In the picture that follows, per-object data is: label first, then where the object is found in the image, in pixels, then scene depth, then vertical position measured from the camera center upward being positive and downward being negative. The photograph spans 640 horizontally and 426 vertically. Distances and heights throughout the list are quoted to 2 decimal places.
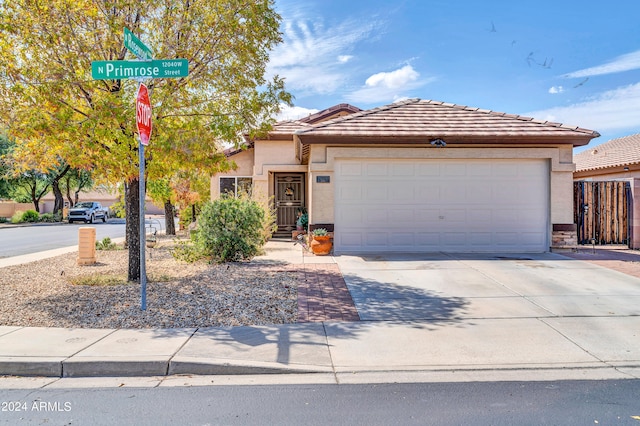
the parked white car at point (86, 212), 35.78 -0.08
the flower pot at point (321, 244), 11.79 -0.86
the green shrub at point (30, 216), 36.47 -0.44
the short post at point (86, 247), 11.30 -0.92
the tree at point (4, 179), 33.37 +2.56
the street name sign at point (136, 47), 6.07 +2.34
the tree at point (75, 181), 39.91 +2.82
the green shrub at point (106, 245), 14.96 -1.16
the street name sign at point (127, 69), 6.38 +2.06
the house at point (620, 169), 13.28 +1.75
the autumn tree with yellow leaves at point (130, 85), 7.61 +2.42
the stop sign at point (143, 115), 6.09 +1.36
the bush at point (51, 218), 37.42 -0.61
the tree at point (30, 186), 37.92 +2.33
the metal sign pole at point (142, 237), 6.41 -0.38
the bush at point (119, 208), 16.95 +0.13
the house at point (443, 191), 12.25 +0.60
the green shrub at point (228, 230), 10.80 -0.45
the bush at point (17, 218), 35.52 -0.59
